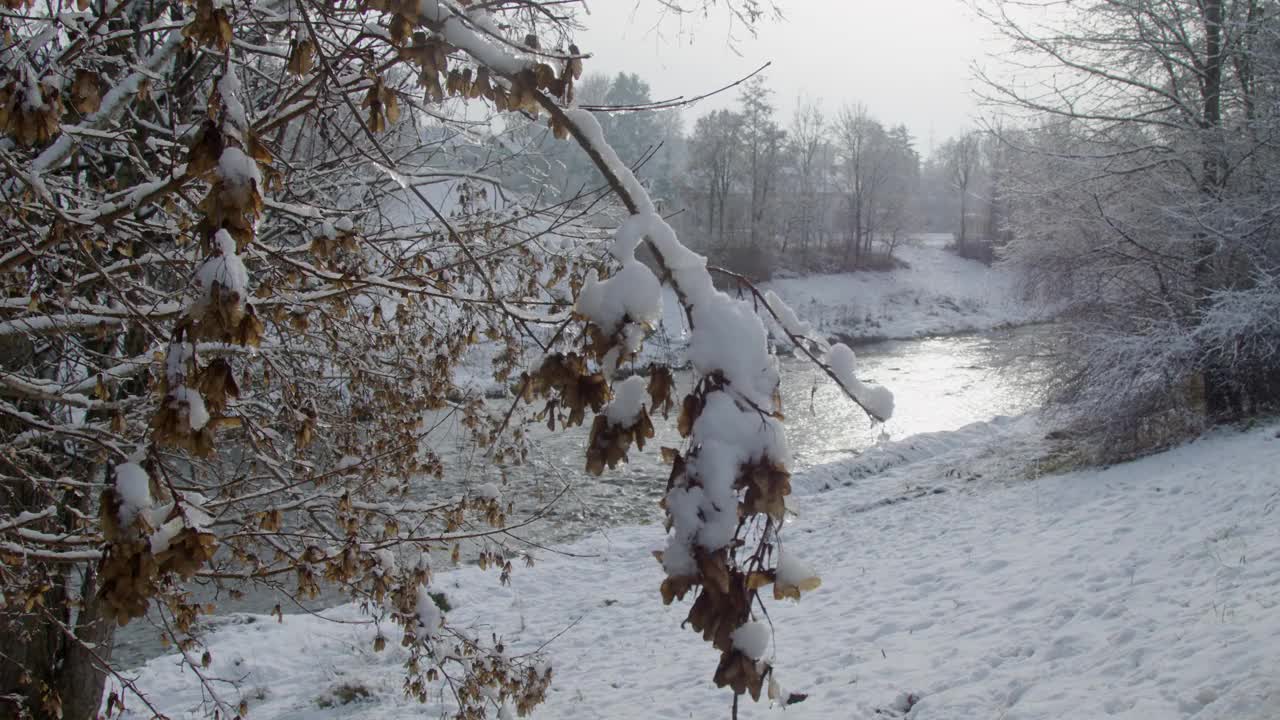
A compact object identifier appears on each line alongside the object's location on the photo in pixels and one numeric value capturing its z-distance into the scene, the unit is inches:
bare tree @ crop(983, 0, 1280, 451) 390.3
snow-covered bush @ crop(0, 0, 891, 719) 46.4
